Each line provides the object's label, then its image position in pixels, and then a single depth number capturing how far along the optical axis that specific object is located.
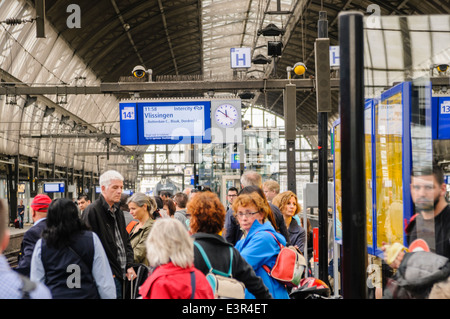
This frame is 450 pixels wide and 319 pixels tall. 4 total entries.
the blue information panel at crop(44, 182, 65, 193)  31.38
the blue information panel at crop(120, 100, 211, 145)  15.29
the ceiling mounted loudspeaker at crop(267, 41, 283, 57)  14.94
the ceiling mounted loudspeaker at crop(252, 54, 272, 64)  16.03
